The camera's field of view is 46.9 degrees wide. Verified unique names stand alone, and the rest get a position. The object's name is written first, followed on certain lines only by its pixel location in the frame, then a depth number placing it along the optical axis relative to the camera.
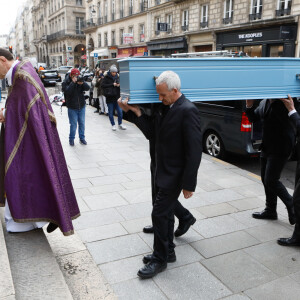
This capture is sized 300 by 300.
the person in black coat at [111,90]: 10.34
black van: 6.77
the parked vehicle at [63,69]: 38.56
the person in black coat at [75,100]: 8.34
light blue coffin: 2.94
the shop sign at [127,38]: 34.06
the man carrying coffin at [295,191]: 3.51
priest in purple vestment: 3.03
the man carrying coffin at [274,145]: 3.99
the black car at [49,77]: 30.05
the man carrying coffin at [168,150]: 2.91
